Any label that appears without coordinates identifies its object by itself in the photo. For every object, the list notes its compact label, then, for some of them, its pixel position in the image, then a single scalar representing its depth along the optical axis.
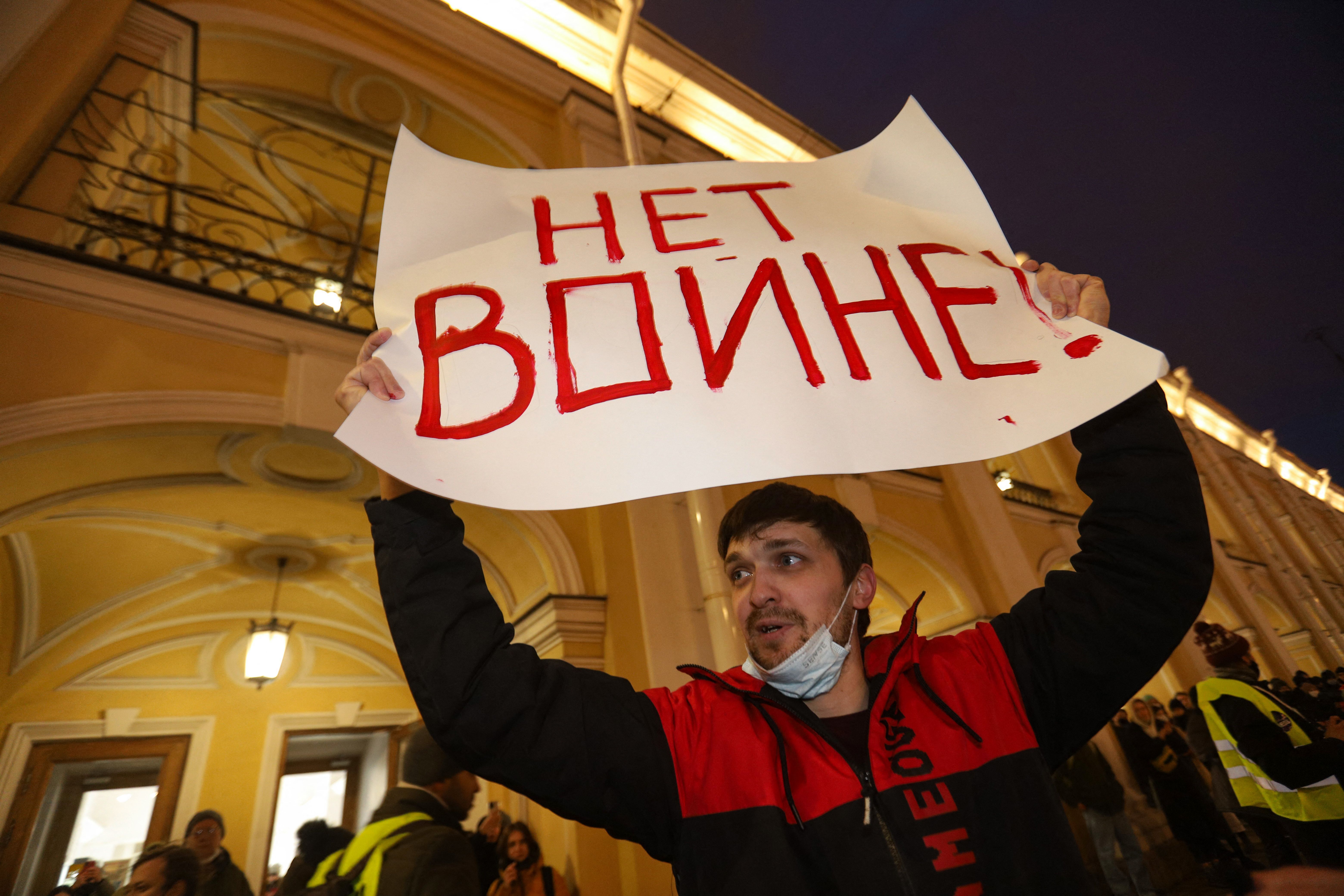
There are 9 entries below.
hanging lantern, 5.77
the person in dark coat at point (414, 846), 2.12
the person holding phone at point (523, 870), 3.64
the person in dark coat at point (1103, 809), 5.46
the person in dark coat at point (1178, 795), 5.51
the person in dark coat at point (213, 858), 3.51
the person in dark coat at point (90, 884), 4.42
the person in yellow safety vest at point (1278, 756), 2.48
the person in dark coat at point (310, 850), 3.31
